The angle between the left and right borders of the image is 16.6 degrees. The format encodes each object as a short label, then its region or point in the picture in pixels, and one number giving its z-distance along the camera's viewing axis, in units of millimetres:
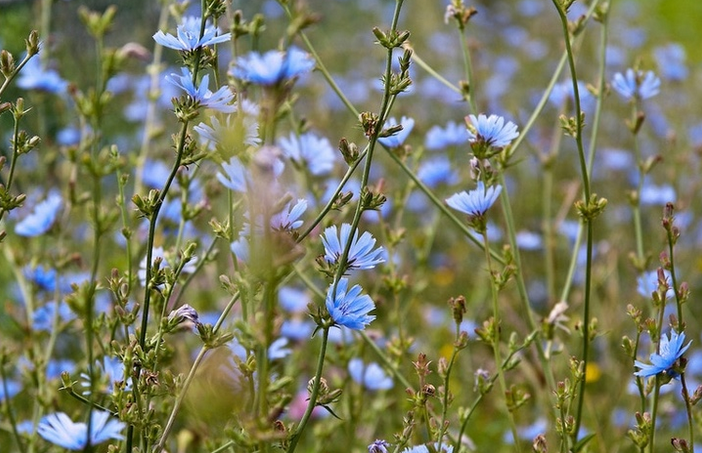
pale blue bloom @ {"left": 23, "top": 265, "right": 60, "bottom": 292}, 1370
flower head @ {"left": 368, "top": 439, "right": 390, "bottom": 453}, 1106
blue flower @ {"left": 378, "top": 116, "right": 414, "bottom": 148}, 1229
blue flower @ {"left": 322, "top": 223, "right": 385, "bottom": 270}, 1093
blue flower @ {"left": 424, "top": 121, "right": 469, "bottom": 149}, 1414
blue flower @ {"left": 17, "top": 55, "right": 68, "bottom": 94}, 1433
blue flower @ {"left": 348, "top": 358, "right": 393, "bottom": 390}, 1359
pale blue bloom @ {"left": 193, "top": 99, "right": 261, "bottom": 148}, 1015
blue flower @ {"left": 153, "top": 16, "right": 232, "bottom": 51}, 1084
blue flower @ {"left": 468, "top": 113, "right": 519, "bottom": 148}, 1153
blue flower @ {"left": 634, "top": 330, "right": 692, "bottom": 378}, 1114
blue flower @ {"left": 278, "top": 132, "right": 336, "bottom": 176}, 1331
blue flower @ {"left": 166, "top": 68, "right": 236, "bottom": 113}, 1085
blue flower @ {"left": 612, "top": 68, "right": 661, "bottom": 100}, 1311
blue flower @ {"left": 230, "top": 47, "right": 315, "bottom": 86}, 1025
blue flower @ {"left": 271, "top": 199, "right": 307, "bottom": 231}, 1058
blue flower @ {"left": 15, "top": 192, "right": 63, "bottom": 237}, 1323
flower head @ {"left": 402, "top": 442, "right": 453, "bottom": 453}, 1124
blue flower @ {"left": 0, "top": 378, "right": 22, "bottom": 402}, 1404
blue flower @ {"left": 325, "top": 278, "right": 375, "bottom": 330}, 1077
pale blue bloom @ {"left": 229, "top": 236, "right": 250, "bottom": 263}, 1057
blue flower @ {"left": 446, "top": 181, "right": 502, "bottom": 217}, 1162
